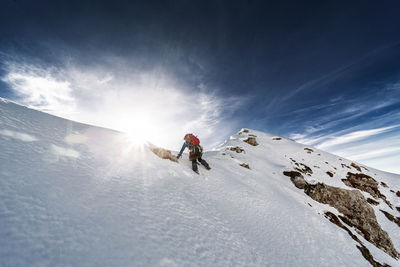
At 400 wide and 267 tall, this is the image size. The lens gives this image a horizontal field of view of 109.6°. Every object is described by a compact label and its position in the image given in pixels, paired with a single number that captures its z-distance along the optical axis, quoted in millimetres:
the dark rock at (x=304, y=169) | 34303
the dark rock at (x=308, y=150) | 45778
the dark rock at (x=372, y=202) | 30984
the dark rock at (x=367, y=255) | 12484
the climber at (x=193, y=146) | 14000
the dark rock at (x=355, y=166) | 42275
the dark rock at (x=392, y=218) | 29000
